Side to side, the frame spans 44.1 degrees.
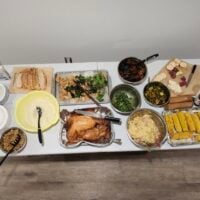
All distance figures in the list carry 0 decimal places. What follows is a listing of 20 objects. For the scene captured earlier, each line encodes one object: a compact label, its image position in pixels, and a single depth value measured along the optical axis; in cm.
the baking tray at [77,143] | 115
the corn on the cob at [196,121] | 121
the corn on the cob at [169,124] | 119
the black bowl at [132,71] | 130
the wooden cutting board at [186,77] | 132
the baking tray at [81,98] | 126
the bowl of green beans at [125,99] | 123
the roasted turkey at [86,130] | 115
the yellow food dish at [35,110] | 119
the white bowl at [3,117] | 119
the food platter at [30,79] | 130
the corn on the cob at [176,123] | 120
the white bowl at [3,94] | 124
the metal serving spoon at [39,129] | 115
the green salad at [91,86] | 128
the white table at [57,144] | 116
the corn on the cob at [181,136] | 117
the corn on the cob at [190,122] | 121
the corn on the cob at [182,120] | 121
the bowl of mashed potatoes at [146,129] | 115
